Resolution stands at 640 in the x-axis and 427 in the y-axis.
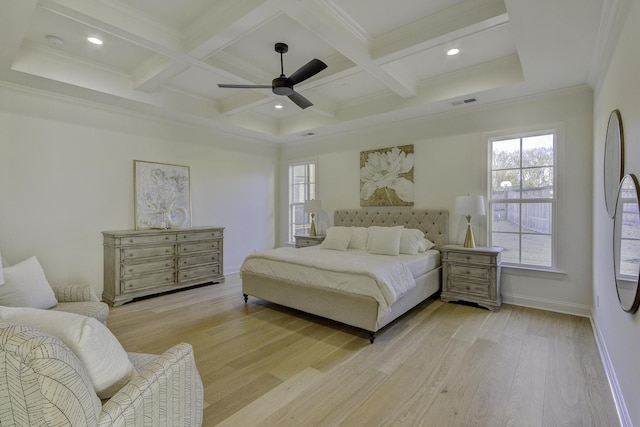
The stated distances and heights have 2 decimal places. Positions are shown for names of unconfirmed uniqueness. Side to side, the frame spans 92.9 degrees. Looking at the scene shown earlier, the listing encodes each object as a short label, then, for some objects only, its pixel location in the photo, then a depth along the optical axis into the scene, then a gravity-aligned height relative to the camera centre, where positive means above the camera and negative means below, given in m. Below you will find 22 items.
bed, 3.06 -0.91
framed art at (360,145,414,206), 5.07 +0.58
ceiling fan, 2.93 +1.37
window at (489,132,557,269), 3.92 +0.15
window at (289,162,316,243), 6.62 +0.35
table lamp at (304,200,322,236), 5.94 +0.06
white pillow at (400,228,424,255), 4.25 -0.46
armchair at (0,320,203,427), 0.93 -0.57
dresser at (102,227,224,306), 4.15 -0.76
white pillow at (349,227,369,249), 4.71 -0.44
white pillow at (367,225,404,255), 4.18 -0.44
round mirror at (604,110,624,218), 2.14 +0.39
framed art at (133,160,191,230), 4.72 +0.25
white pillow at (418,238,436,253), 4.37 -0.52
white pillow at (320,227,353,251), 4.66 -0.45
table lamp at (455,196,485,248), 4.09 +0.02
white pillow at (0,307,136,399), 1.15 -0.50
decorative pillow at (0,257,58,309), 2.36 -0.62
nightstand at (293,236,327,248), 5.80 -0.59
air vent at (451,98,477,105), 4.08 +1.49
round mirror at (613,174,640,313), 1.67 -0.21
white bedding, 3.03 -0.68
